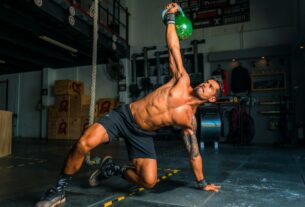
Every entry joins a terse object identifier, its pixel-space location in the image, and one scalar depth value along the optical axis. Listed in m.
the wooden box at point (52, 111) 9.71
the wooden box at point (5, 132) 5.25
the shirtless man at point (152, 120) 2.26
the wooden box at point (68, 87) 9.31
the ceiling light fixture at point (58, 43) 7.20
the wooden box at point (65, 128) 9.31
